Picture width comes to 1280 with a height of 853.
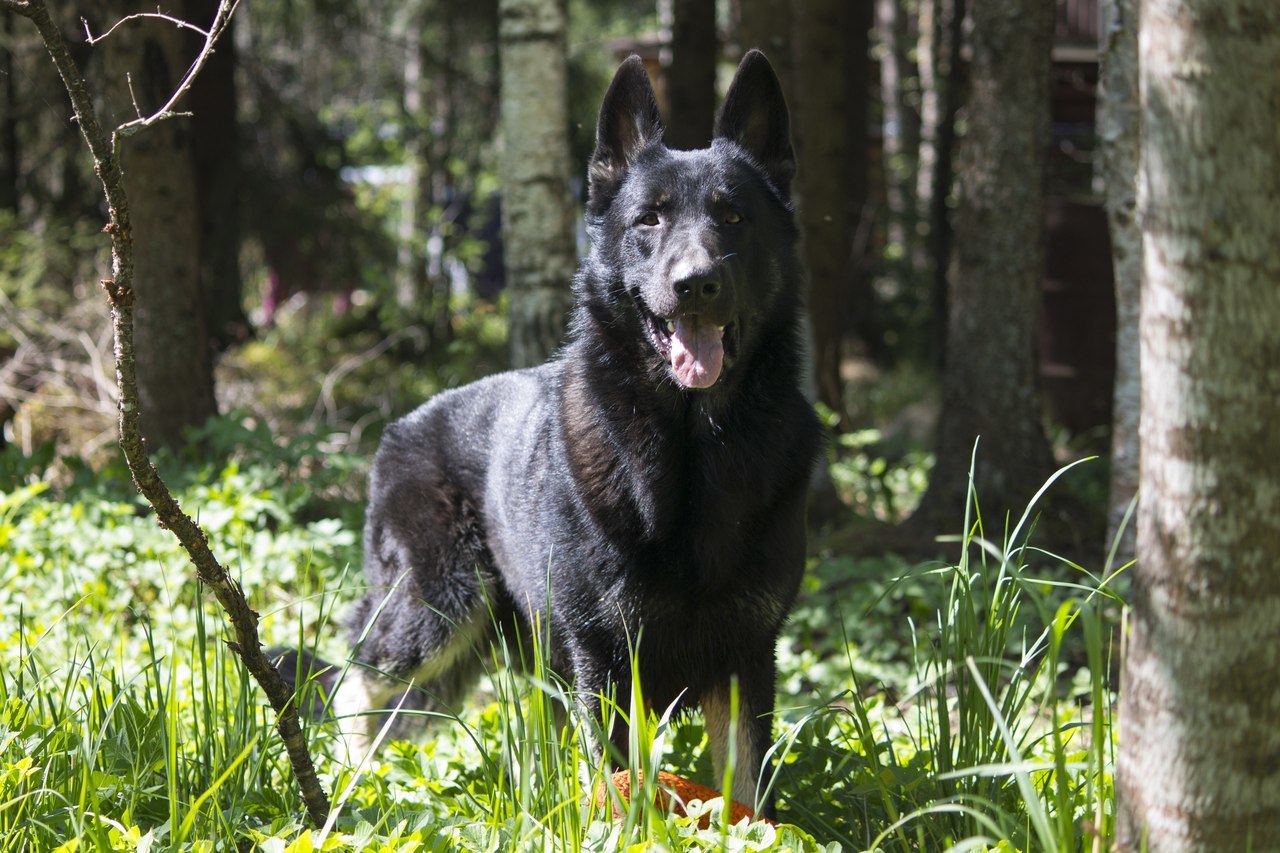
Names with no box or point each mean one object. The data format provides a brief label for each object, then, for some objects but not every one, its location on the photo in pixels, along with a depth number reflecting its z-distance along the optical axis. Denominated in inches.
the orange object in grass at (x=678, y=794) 205.2
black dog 236.5
